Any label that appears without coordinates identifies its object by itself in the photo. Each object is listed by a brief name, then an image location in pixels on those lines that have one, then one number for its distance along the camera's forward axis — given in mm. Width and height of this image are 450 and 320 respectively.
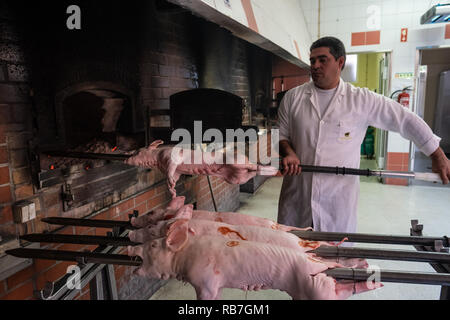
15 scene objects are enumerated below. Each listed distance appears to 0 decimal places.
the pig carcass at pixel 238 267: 1046
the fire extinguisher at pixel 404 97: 5000
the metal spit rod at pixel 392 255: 1165
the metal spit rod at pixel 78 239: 1255
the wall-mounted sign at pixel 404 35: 5015
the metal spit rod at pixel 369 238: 1333
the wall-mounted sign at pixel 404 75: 5070
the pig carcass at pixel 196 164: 1422
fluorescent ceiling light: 4051
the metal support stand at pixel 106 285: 1433
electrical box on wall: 1376
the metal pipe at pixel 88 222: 1430
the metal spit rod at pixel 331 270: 1016
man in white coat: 2010
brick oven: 1367
